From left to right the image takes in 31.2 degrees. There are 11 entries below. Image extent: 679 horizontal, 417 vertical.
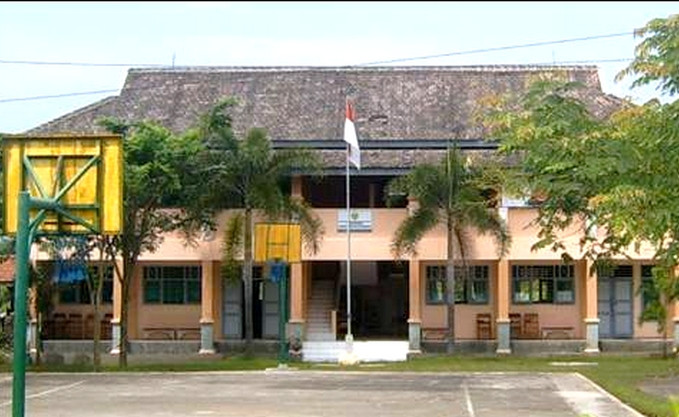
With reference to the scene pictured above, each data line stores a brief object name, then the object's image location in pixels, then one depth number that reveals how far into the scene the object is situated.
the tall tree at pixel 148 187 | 31.62
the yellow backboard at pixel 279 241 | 33.84
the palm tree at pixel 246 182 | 34.38
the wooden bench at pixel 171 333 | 40.69
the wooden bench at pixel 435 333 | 40.12
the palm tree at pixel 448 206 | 35.88
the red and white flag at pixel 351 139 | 35.84
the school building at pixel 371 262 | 38.94
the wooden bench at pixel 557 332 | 40.06
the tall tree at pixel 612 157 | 21.88
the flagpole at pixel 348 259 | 36.62
